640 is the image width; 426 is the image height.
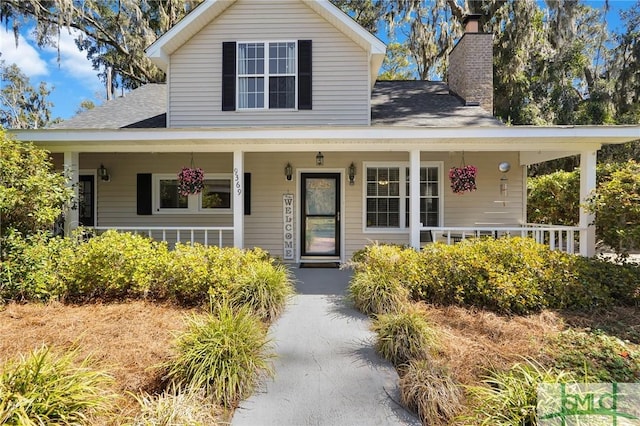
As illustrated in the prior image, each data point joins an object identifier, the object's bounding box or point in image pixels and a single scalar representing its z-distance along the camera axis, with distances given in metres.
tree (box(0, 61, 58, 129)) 24.78
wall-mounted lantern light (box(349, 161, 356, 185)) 8.15
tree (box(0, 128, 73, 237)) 5.12
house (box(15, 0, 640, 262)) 7.87
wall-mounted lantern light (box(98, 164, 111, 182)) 8.32
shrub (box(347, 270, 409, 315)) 4.62
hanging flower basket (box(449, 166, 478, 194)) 6.87
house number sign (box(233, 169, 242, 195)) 6.41
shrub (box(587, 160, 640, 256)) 5.18
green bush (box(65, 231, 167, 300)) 5.14
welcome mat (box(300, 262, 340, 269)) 7.99
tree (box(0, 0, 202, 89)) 13.06
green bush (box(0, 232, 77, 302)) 5.07
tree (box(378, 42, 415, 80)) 20.62
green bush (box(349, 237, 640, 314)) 4.81
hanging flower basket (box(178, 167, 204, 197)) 6.84
